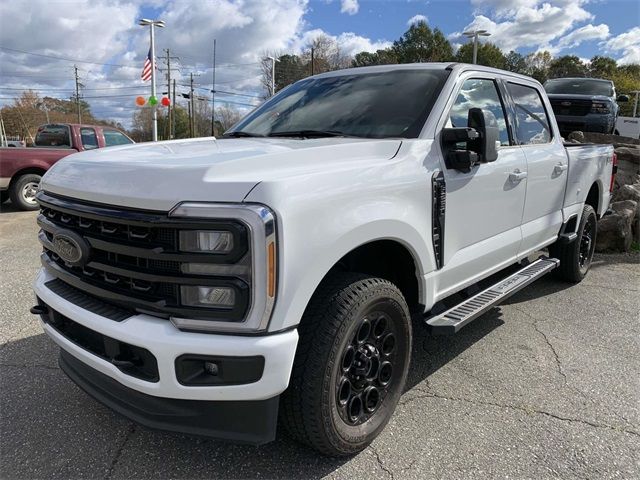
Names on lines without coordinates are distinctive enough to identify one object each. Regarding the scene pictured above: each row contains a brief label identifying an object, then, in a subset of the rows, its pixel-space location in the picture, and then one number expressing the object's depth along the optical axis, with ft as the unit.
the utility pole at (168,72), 176.96
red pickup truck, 31.50
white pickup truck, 6.24
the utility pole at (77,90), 235.56
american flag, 85.66
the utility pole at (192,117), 165.78
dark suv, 35.42
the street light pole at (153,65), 82.33
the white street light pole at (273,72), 114.81
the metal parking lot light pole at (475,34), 95.81
